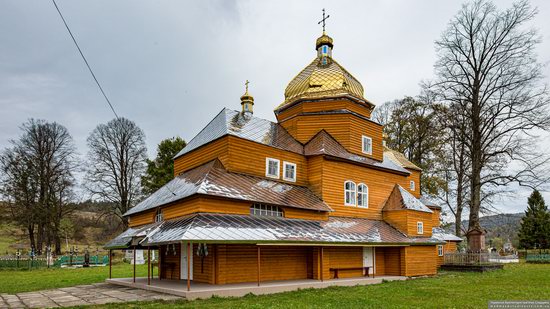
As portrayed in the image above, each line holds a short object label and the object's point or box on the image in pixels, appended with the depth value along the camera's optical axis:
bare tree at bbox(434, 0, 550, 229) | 23.97
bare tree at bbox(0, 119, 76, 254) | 32.22
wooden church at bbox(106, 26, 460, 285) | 14.64
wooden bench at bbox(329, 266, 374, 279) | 17.55
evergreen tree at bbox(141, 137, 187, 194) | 34.06
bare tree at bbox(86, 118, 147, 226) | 33.72
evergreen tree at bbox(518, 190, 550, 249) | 43.28
